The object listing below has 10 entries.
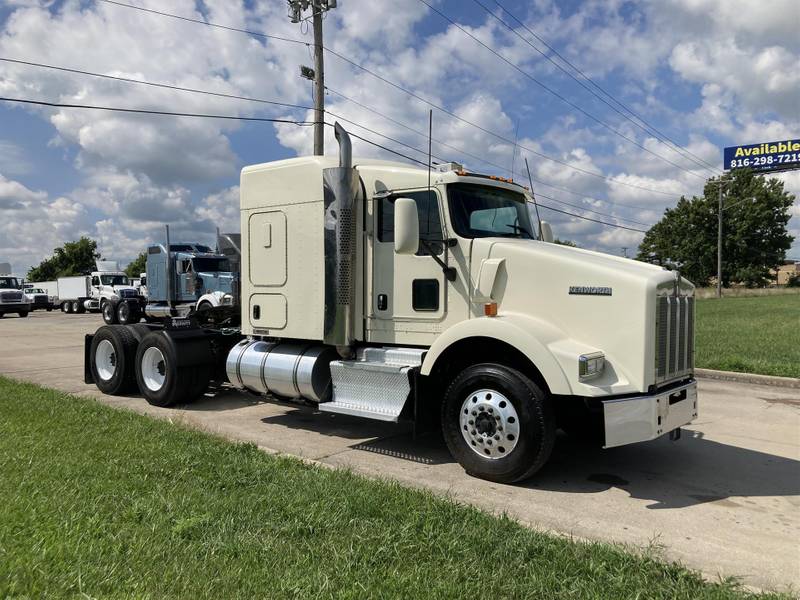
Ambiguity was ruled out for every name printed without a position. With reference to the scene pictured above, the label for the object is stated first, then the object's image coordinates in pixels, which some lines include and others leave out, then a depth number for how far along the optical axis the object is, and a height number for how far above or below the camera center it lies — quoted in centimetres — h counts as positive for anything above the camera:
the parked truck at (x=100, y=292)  2717 -31
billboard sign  8075 +1752
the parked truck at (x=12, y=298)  3494 -66
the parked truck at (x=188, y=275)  2148 +42
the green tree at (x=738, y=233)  6806 +610
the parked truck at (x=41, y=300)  4644 -102
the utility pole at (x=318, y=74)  1783 +634
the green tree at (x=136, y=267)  8131 +269
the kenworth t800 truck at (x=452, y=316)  485 -28
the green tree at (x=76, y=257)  7406 +367
